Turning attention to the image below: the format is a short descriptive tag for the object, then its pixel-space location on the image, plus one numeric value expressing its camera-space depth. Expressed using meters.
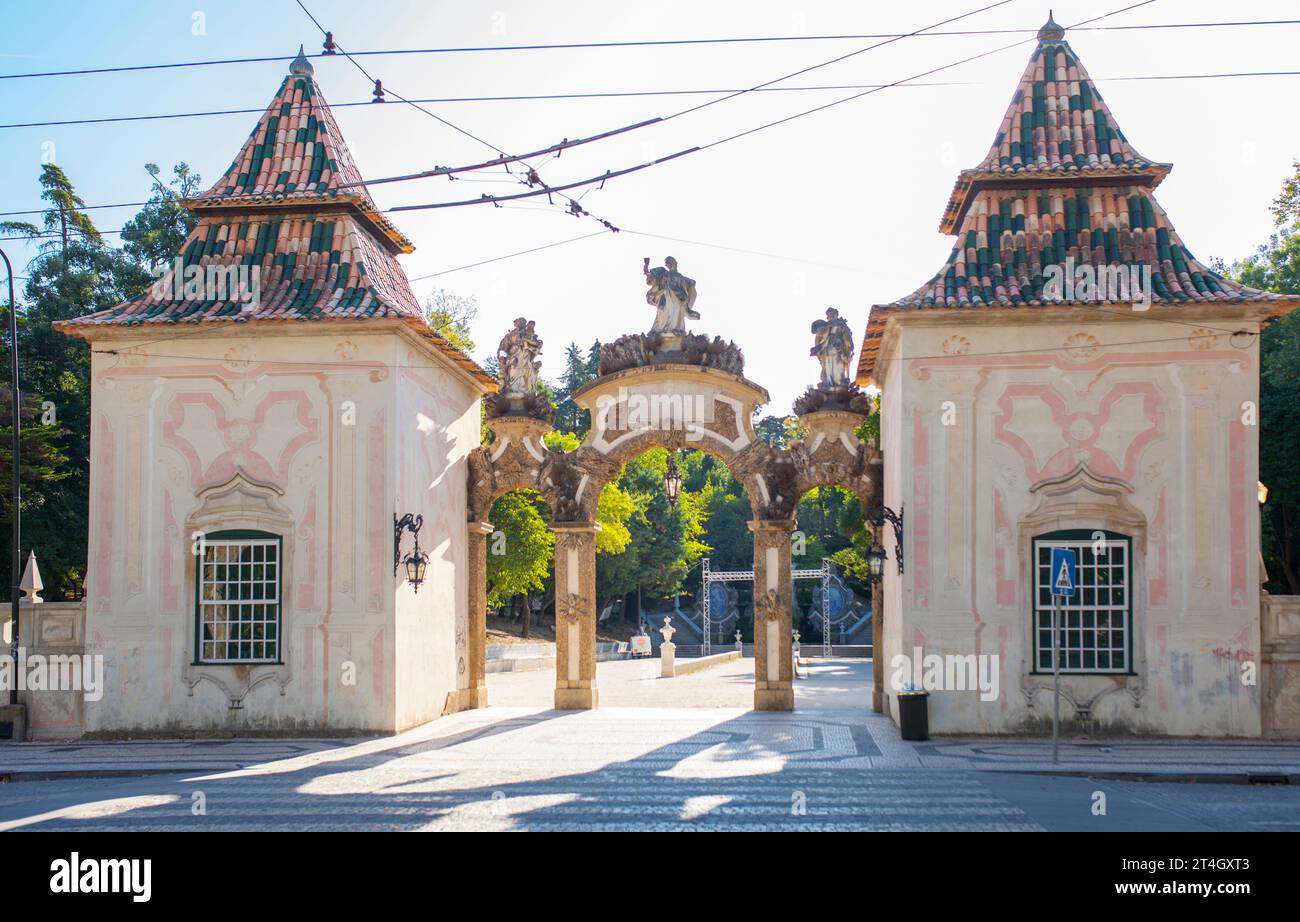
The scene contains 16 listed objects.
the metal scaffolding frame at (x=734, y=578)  54.78
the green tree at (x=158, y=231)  46.78
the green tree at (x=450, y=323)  43.47
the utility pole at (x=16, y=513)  21.03
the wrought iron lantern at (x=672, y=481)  28.44
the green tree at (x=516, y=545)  47.44
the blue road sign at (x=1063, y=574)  16.17
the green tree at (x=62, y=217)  47.12
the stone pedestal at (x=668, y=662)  40.97
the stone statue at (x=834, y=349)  24.70
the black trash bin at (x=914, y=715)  19.50
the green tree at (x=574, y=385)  85.12
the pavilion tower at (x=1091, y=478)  19.55
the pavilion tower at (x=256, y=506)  20.72
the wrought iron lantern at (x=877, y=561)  21.50
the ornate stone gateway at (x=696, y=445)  24.12
